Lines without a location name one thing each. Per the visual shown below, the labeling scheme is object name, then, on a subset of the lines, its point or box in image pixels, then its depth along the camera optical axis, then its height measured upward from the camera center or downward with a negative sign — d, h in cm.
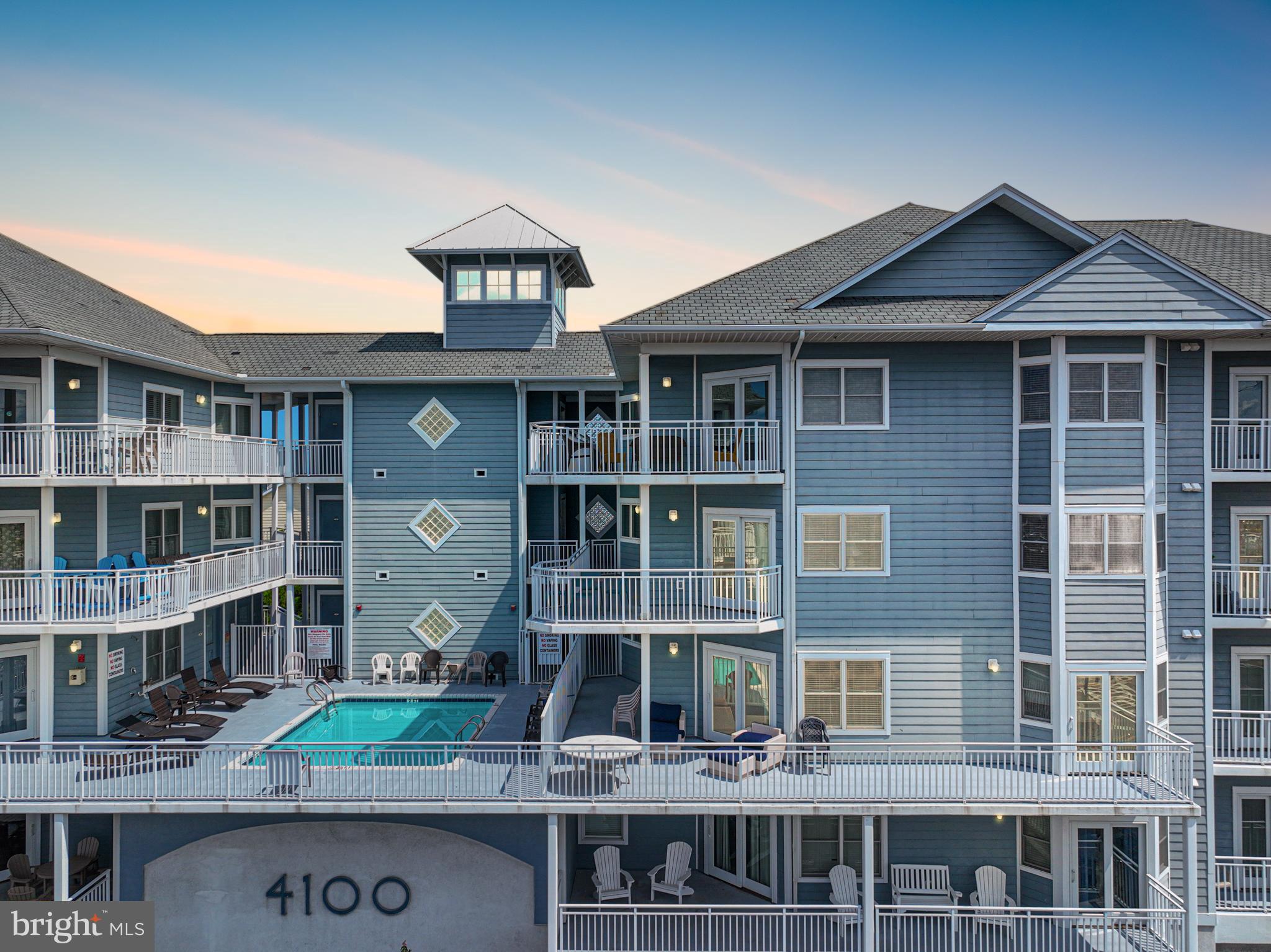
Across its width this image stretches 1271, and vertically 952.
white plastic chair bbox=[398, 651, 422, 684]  2061 -487
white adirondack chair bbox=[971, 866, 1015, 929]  1316 -706
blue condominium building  1219 -310
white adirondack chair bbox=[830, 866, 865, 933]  1319 -708
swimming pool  1753 -570
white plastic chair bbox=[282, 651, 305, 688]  2045 -495
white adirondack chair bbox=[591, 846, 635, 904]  1345 -697
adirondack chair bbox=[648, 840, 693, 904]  1352 -686
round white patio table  1183 -426
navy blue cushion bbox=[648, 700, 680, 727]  1444 -435
